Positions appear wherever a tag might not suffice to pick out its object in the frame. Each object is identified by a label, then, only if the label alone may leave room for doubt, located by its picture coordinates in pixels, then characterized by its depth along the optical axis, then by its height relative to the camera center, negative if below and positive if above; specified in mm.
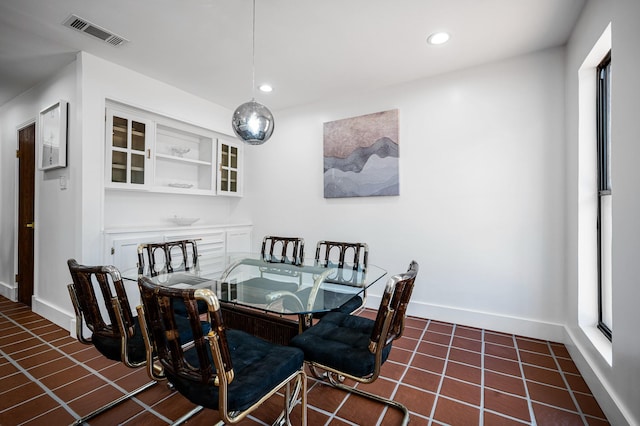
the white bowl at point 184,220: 3768 -76
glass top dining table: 1715 -499
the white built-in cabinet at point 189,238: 2857 -307
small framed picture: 2865 +786
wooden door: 3479 +53
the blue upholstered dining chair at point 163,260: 2506 -428
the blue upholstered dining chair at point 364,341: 1372 -689
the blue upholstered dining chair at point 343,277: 1872 -488
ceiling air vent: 2268 +1484
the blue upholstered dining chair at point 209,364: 1010 -593
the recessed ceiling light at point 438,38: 2447 +1498
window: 2066 +156
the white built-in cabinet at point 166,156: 3115 +721
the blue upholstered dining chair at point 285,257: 2854 -427
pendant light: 2164 +682
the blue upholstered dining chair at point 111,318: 1383 -522
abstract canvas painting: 3416 +714
